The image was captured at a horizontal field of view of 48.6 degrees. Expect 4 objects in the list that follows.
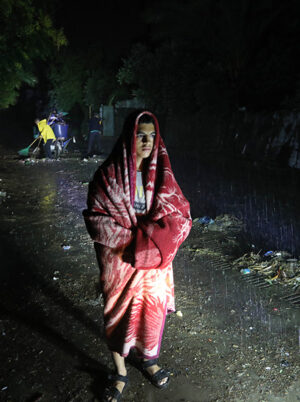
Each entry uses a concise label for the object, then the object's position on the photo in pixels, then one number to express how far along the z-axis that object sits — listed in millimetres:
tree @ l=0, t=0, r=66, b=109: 8742
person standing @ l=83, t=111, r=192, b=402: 2037
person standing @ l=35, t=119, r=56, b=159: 12109
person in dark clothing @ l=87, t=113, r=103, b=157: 13680
